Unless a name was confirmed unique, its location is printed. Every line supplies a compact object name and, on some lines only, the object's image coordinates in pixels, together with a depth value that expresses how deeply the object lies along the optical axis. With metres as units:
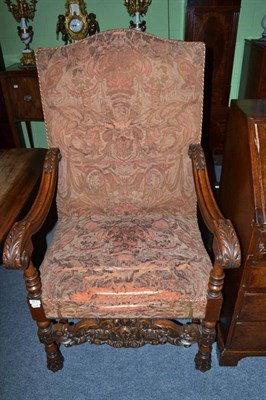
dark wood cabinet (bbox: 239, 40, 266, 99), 2.43
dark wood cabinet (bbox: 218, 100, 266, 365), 1.08
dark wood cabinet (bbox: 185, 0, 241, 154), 2.37
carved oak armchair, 1.18
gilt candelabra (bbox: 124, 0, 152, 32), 2.46
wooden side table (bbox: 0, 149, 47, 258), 1.26
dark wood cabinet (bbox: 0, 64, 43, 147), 2.37
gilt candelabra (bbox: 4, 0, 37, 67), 2.42
